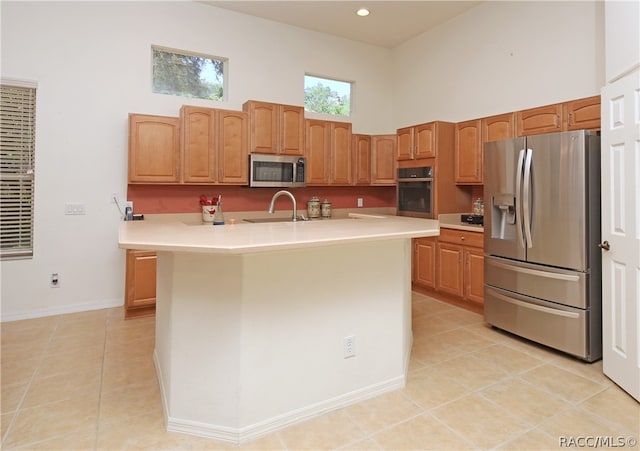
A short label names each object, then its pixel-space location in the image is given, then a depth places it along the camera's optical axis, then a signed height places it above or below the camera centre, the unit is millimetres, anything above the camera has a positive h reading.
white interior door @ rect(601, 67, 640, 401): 2256 +28
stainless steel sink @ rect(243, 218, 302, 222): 4647 +151
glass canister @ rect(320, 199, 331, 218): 5141 +317
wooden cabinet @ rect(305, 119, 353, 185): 4801 +1042
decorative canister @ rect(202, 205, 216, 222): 4254 +222
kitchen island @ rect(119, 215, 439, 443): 1854 -479
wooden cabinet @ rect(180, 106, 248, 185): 4026 +943
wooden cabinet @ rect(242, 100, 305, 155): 4344 +1232
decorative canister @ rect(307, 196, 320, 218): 5066 +319
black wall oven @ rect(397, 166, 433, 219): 4570 +524
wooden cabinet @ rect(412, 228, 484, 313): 3906 -376
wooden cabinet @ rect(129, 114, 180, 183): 3834 +850
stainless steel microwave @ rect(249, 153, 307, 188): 4375 +731
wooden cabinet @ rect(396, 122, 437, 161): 4500 +1135
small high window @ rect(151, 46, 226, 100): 4301 +1848
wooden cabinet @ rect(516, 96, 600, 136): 3264 +1077
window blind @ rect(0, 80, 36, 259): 3607 +598
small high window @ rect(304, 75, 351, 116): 5270 +1953
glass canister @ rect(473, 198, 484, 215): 4538 +320
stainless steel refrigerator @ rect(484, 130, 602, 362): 2764 -40
